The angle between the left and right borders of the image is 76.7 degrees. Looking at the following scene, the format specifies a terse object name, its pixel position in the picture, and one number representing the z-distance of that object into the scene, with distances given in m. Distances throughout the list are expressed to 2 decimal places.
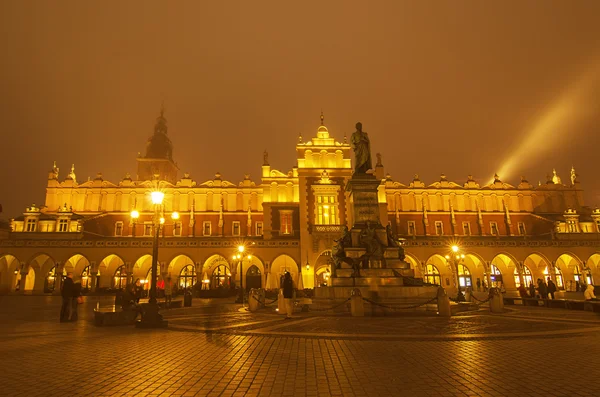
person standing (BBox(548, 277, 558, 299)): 23.77
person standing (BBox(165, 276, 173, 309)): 21.24
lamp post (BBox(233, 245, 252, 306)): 25.80
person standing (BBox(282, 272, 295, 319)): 16.03
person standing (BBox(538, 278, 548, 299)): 22.95
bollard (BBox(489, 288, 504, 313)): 15.59
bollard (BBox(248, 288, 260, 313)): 18.08
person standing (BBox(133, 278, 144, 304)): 14.93
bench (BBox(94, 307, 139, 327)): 12.56
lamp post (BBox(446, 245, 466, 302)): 43.00
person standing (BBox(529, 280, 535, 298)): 26.42
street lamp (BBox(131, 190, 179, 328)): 12.16
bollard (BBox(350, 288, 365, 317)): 13.27
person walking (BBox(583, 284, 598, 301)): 18.06
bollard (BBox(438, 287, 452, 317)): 13.36
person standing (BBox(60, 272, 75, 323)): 13.45
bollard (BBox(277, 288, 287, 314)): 15.23
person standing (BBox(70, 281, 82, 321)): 13.75
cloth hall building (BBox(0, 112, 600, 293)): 42.00
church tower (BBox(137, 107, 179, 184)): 84.12
